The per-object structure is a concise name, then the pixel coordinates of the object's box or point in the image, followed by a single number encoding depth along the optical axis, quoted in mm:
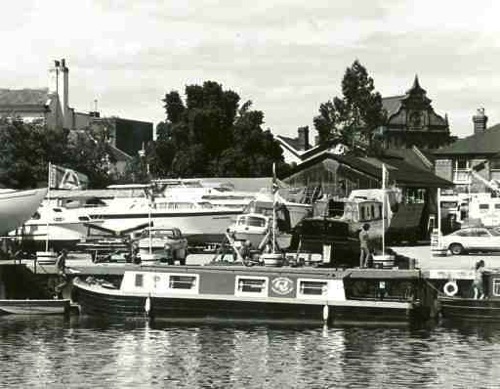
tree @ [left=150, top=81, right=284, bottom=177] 102938
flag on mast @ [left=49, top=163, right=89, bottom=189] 64812
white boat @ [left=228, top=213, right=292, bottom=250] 62062
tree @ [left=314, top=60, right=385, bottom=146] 126562
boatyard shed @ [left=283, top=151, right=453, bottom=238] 82250
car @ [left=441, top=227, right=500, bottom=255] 65688
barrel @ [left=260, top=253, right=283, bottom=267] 51719
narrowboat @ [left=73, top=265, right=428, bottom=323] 47844
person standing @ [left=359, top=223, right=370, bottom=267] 51938
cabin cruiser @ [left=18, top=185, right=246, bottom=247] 68125
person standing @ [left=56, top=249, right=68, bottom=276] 52812
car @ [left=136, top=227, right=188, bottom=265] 54500
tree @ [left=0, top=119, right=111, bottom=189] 101312
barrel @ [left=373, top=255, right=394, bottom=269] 51219
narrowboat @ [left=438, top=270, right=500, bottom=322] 47969
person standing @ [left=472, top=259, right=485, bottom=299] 48844
